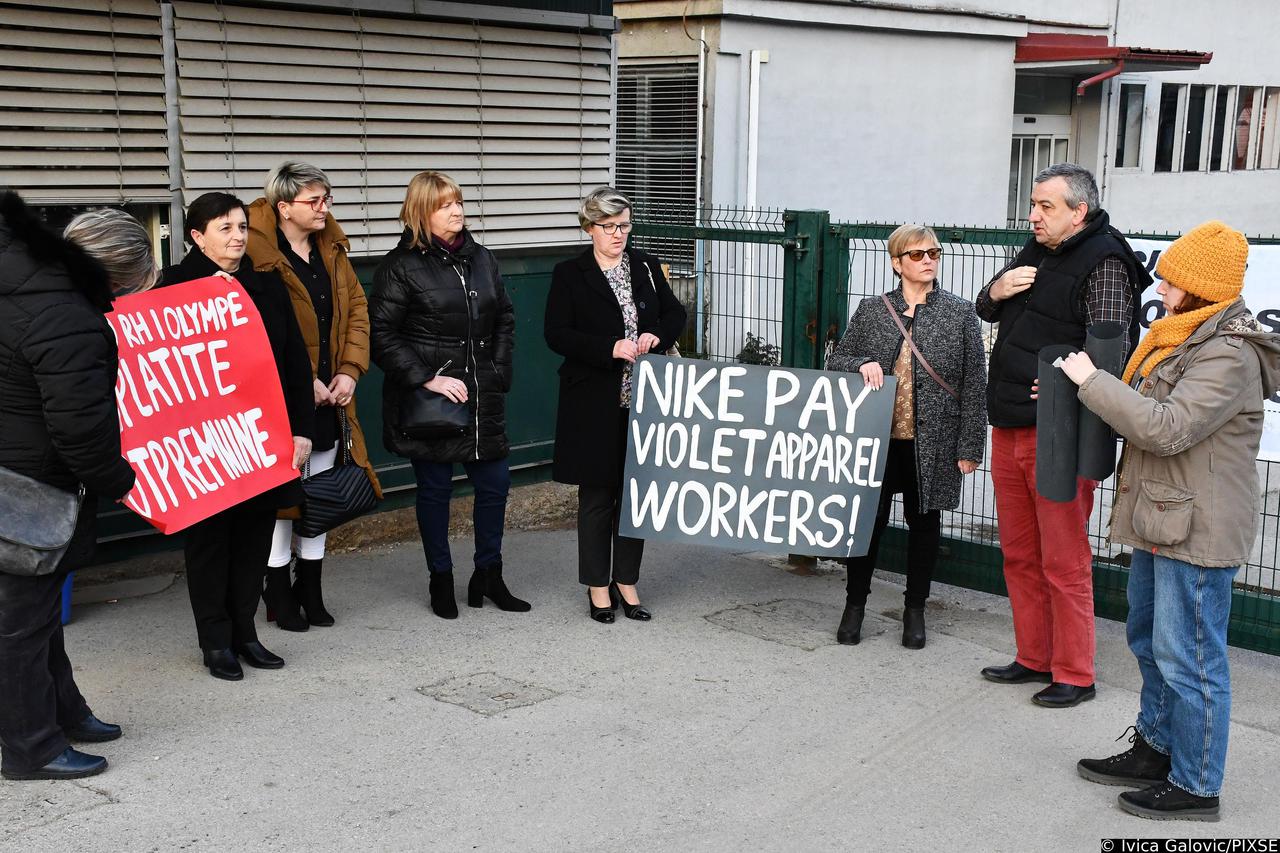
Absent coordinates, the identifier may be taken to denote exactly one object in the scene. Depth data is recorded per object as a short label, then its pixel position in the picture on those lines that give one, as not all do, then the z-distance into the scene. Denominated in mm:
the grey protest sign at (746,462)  6133
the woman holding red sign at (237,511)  5469
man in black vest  5234
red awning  15102
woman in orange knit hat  4219
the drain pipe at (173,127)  6566
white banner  5754
